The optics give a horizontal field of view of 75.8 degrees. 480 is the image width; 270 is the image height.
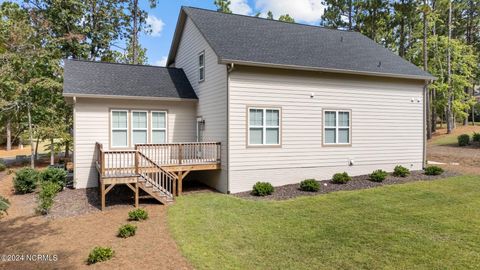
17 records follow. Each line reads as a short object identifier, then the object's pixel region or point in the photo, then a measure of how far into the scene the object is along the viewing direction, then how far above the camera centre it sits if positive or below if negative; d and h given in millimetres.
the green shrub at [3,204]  4925 -1211
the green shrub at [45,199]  9346 -2111
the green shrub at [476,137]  22539 -295
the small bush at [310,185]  11219 -1954
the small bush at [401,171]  13242 -1675
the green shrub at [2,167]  18666 -2266
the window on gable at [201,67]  13469 +2895
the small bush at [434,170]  13375 -1633
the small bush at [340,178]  12188 -1815
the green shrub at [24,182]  12391 -2064
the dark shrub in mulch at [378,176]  12336 -1739
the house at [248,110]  11438 +919
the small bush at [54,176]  12477 -1840
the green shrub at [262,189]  10836 -2014
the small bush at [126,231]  7418 -2416
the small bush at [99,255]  6066 -2464
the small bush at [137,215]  8641 -2354
